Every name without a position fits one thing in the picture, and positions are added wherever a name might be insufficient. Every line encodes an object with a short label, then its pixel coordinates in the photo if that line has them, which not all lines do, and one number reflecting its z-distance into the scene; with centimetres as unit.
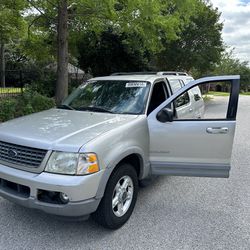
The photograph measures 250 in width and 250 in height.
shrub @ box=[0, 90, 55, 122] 843
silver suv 280
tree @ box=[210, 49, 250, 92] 4353
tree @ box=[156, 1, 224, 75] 1983
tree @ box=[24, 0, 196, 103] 880
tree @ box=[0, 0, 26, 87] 954
